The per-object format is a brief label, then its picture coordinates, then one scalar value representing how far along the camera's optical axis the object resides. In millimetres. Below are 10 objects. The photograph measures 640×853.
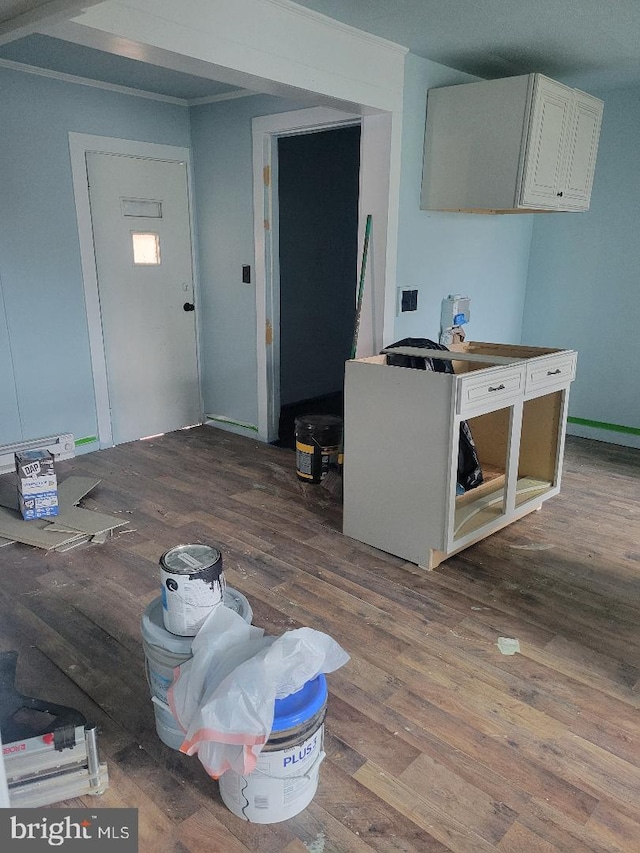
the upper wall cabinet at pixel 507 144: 3211
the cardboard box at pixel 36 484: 3168
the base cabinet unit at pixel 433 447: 2652
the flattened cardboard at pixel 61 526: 3039
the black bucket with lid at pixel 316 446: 3732
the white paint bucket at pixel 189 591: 1632
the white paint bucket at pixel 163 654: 1671
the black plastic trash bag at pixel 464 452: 3117
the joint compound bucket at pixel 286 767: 1479
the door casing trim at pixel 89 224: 4035
